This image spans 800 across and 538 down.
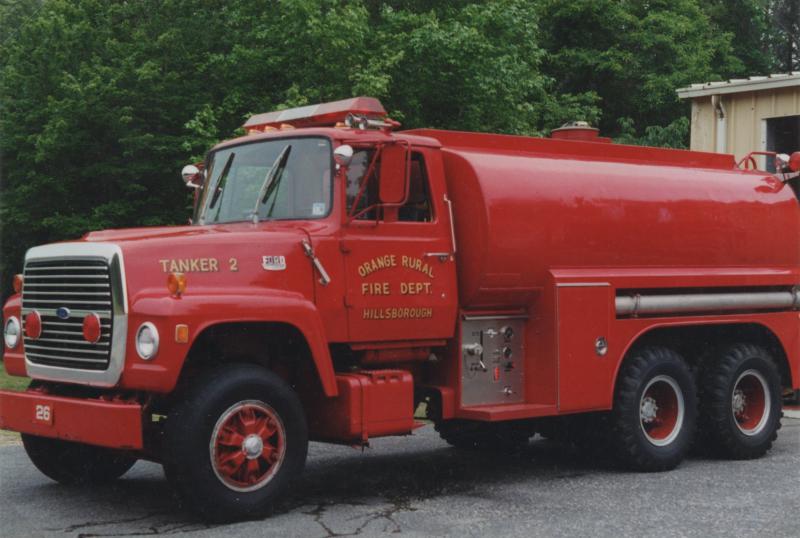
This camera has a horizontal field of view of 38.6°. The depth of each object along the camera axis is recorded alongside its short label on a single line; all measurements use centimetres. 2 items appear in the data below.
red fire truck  750
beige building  1652
